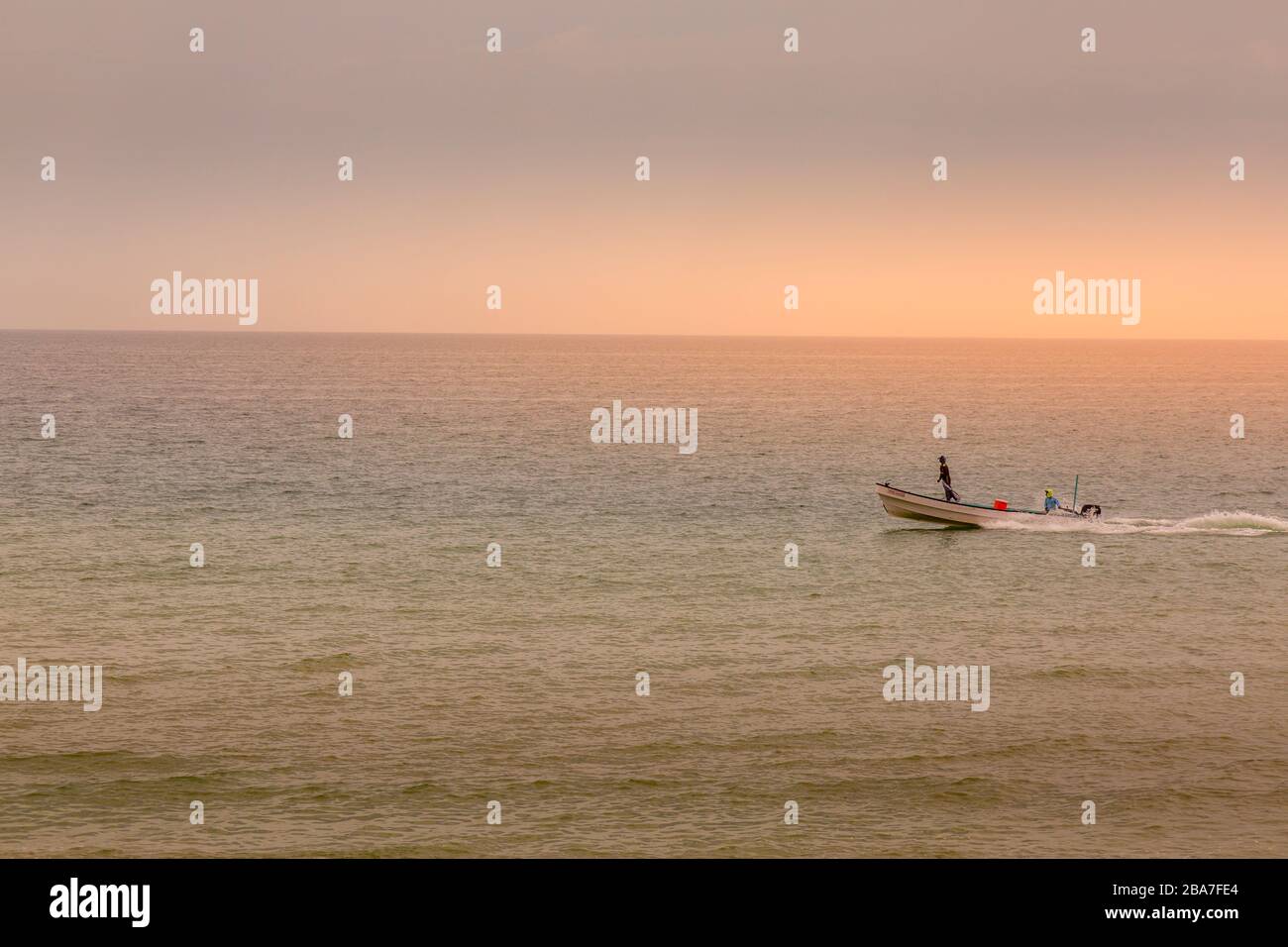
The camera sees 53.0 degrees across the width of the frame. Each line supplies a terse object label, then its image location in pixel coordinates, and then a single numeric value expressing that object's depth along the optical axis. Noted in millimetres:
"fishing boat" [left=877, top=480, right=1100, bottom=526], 70750
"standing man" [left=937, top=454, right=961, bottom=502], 70931
